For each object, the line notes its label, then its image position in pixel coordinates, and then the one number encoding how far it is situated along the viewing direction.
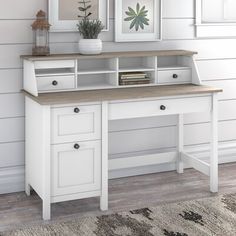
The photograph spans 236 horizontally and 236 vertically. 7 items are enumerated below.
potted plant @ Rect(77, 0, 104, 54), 3.44
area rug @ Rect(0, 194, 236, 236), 2.94
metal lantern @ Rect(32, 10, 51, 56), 3.37
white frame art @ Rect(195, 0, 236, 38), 3.97
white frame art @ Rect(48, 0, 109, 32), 3.48
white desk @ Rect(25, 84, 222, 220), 3.10
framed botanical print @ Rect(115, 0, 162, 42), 3.70
